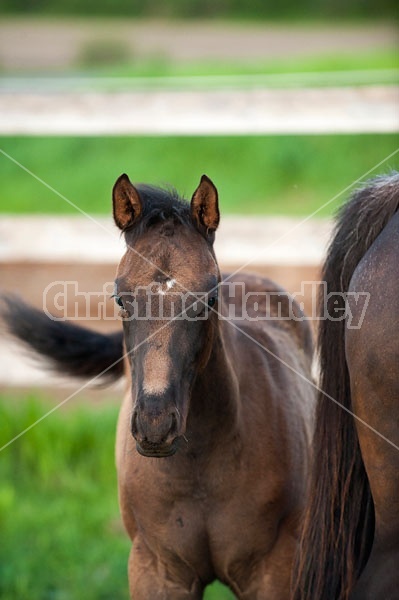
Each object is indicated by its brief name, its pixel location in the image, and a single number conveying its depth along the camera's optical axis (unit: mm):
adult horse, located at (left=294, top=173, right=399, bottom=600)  5324
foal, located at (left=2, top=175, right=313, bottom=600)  5785
